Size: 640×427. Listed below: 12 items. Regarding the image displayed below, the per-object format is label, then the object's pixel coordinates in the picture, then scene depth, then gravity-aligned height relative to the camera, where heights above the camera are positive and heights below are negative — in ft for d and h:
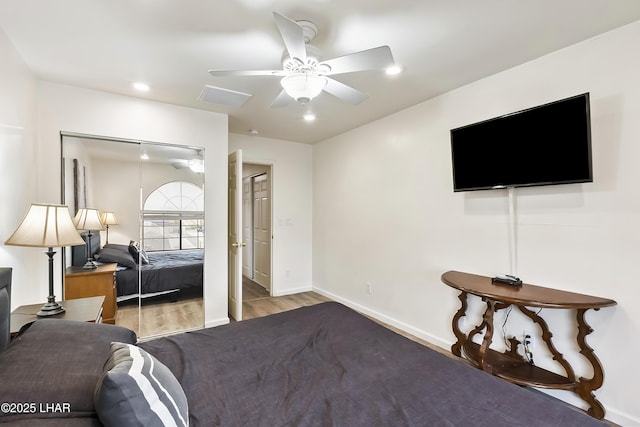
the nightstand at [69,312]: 5.78 -1.92
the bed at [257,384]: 2.95 -2.36
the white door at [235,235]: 11.56 -0.65
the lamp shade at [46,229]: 5.65 -0.14
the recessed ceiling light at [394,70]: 7.87 +3.99
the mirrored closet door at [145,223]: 9.39 -0.09
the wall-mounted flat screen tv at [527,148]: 6.43 +1.67
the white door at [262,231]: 16.71 -0.71
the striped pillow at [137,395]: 2.72 -1.70
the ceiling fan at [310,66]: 5.41 +3.00
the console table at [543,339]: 6.28 -3.00
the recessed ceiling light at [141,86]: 8.86 +4.10
